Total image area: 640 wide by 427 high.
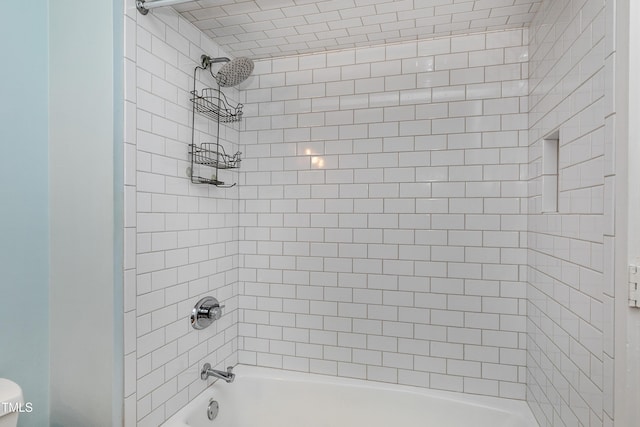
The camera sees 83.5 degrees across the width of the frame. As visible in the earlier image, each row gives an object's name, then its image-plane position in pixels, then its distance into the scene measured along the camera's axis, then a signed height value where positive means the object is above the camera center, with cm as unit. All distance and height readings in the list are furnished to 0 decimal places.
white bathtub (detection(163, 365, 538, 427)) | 186 -107
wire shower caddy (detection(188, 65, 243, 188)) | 188 +39
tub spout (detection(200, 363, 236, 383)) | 196 -90
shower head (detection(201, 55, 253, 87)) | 189 +76
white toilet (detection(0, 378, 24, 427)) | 115 -63
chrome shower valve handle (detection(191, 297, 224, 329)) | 188 -55
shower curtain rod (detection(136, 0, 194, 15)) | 147 +86
